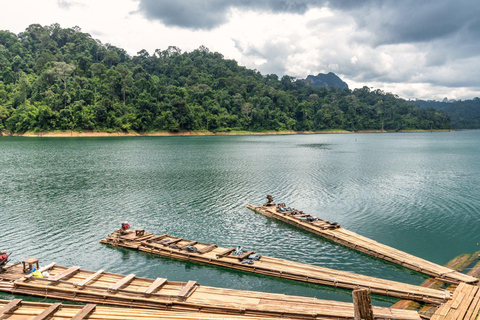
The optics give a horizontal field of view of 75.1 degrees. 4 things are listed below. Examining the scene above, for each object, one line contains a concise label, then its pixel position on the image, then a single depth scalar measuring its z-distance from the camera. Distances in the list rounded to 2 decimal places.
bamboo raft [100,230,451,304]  15.96
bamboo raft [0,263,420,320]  13.61
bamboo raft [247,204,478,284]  17.84
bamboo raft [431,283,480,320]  13.06
